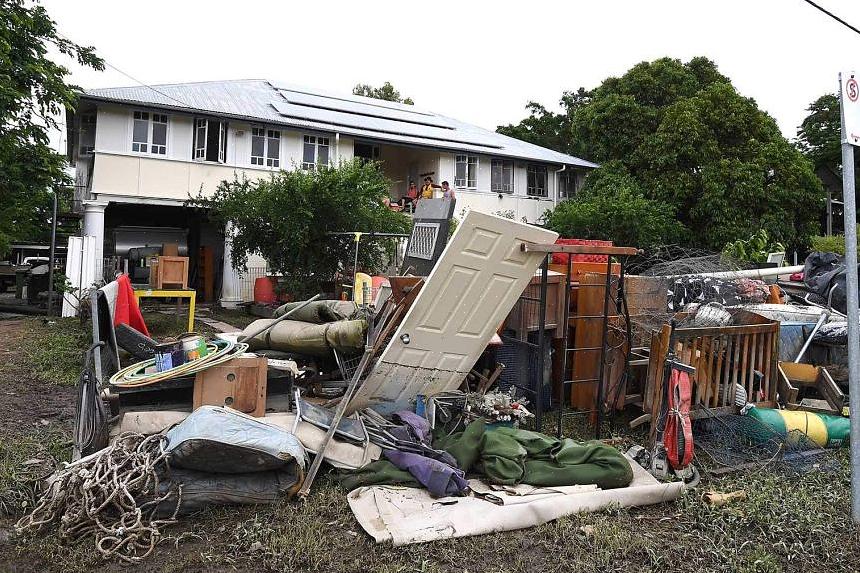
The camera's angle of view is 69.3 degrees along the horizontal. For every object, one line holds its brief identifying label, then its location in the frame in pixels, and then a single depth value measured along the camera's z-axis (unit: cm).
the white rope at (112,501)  347
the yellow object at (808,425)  550
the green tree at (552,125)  3077
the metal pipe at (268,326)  628
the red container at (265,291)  1539
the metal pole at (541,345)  539
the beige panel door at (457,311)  488
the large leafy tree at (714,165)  2053
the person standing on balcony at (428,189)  1786
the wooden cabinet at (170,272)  1078
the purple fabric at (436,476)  405
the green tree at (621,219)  1911
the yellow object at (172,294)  1051
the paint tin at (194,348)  497
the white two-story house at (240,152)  1623
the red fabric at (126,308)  634
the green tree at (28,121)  1184
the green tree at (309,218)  1327
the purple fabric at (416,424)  484
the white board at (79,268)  1291
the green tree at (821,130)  3027
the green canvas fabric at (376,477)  423
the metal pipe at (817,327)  711
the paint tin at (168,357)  478
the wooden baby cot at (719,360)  557
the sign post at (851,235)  362
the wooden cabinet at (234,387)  472
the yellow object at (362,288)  948
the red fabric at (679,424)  459
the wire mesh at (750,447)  506
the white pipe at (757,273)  818
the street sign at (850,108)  364
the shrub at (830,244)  1756
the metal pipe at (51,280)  1240
